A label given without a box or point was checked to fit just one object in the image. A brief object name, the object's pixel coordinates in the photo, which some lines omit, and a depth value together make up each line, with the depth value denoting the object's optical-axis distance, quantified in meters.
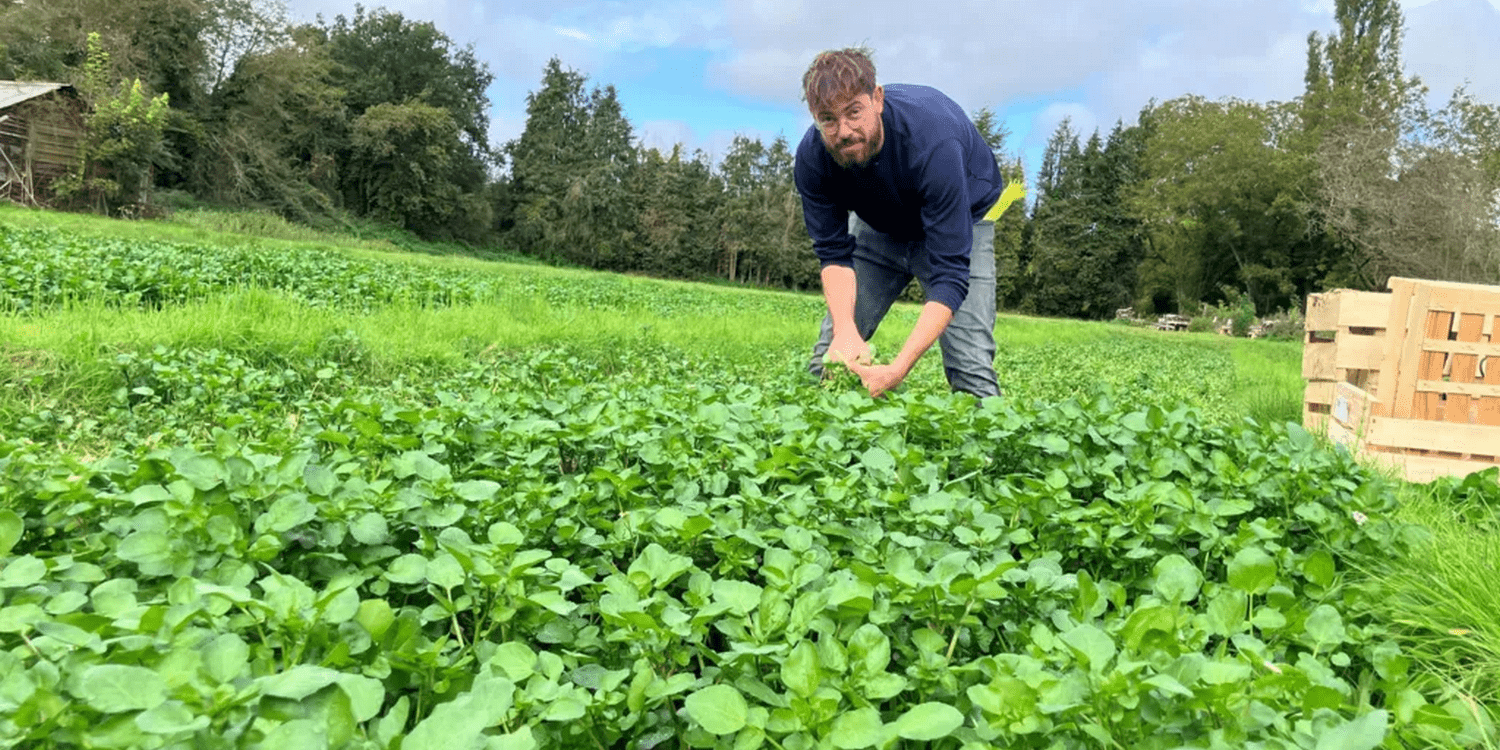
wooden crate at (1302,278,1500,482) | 4.55
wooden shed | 26.95
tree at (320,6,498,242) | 41.69
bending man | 3.51
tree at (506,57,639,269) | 45.56
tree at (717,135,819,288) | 47.78
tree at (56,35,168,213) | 27.73
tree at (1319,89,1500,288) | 21.52
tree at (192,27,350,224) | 35.00
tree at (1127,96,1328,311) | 34.94
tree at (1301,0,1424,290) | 25.06
